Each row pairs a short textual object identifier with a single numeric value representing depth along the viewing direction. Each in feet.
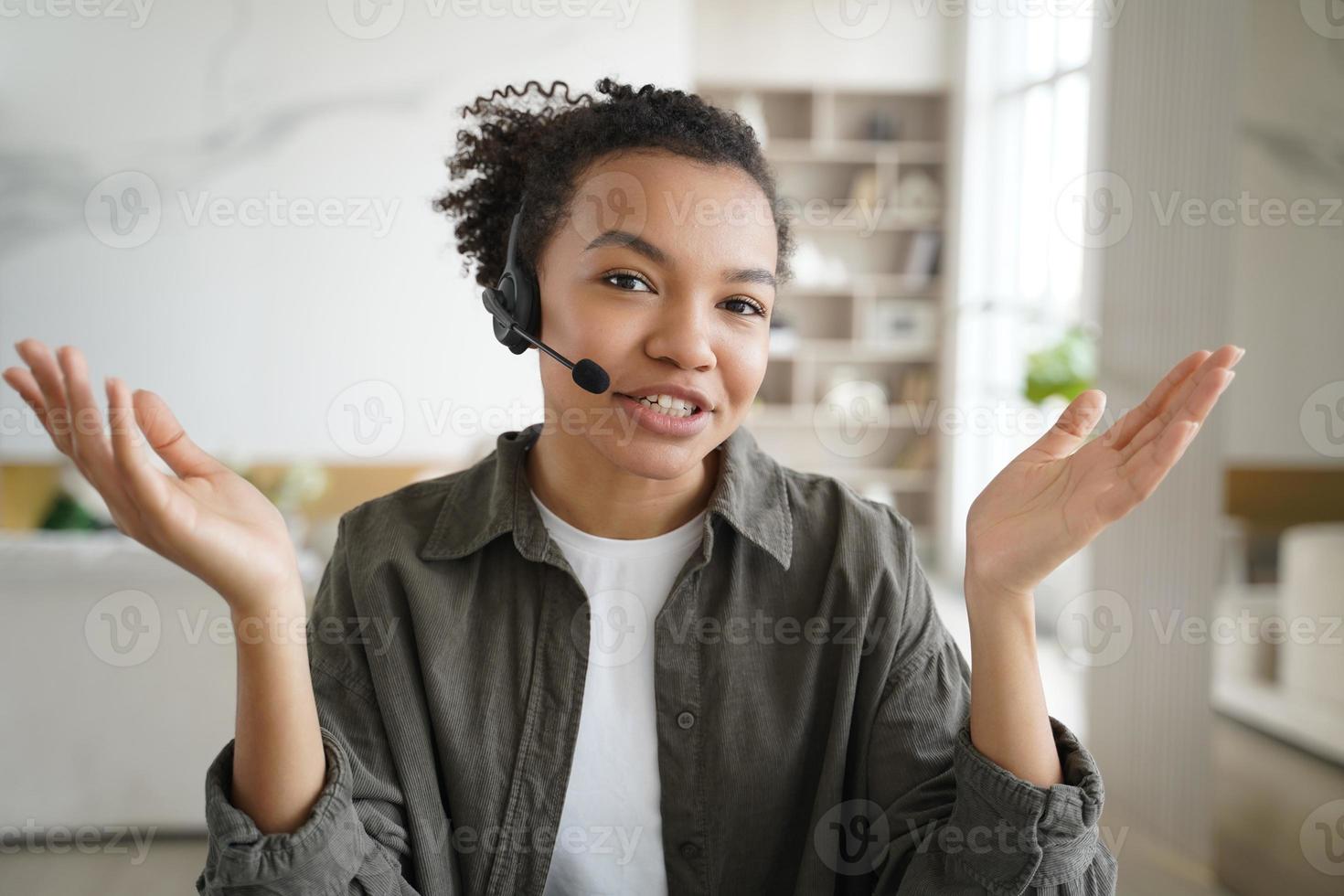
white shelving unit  20.48
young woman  3.45
